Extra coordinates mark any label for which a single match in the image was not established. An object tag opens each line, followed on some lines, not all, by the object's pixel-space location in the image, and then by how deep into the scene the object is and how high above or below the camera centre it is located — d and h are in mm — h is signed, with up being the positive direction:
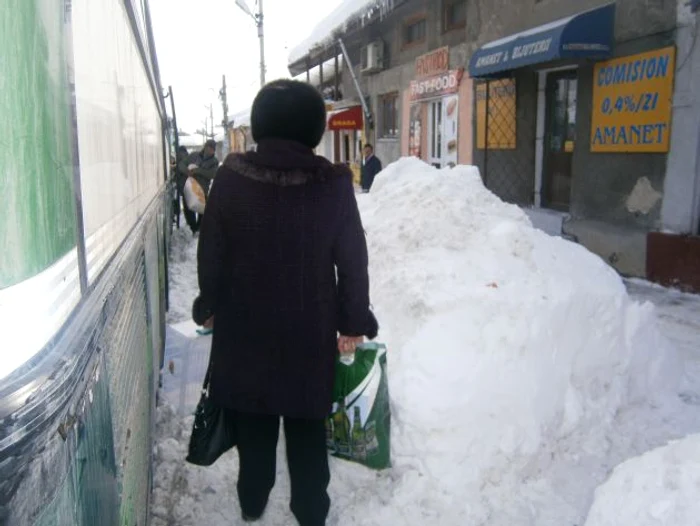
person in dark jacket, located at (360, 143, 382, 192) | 12188 -133
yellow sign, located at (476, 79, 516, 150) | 10781 +832
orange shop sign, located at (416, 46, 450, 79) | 13109 +2123
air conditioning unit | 16516 +2760
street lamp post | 23375 +5291
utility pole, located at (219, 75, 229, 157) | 47134 +4393
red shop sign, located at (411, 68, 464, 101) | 12688 +1619
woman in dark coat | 2189 -360
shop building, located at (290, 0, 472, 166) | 12961 +2065
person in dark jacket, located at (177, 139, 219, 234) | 11164 -155
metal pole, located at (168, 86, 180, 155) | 11870 +1183
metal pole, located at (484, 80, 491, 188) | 10923 +448
